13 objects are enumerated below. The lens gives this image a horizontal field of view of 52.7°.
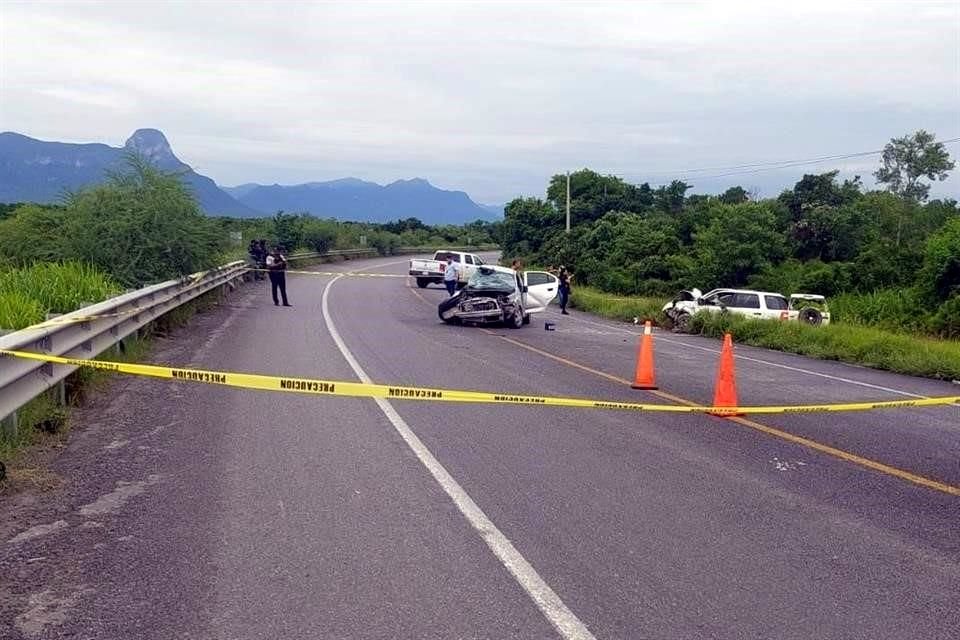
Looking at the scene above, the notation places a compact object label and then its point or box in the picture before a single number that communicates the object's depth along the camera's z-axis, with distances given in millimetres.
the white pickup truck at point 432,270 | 42478
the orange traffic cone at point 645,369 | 12828
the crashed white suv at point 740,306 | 27781
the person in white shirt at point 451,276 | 29241
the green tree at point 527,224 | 71500
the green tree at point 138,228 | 19297
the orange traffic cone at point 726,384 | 10867
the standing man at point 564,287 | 33188
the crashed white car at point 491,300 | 22906
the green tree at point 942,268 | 37594
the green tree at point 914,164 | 70312
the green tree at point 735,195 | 77250
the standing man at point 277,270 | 26516
